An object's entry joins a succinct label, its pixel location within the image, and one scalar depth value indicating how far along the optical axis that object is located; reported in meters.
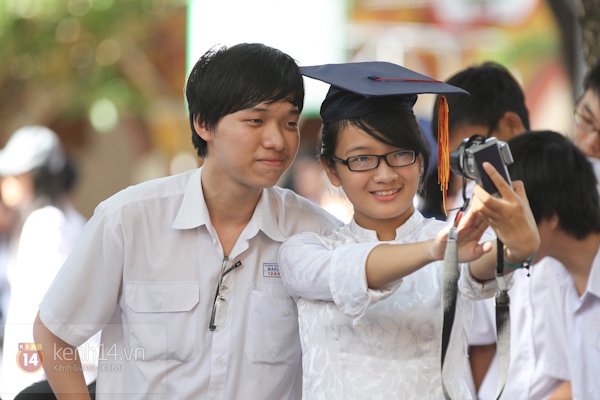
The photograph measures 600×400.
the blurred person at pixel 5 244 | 12.07
